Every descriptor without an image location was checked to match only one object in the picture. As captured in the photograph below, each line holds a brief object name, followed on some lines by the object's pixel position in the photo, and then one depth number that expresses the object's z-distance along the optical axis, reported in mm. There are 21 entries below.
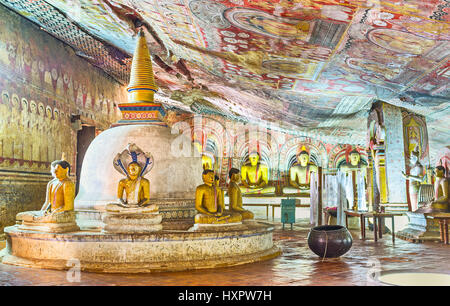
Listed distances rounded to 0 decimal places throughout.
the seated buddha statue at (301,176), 17609
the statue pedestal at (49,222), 5660
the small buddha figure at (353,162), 17469
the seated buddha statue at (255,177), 17781
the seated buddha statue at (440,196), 8320
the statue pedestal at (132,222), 5395
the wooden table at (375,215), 7844
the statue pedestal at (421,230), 8227
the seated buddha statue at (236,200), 6965
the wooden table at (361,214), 8156
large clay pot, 5750
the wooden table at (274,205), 15259
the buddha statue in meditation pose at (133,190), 5750
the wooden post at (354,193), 9664
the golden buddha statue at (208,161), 18047
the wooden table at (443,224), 7668
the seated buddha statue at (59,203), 5758
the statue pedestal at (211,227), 5577
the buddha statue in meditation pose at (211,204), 5707
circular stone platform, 5102
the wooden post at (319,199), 8711
